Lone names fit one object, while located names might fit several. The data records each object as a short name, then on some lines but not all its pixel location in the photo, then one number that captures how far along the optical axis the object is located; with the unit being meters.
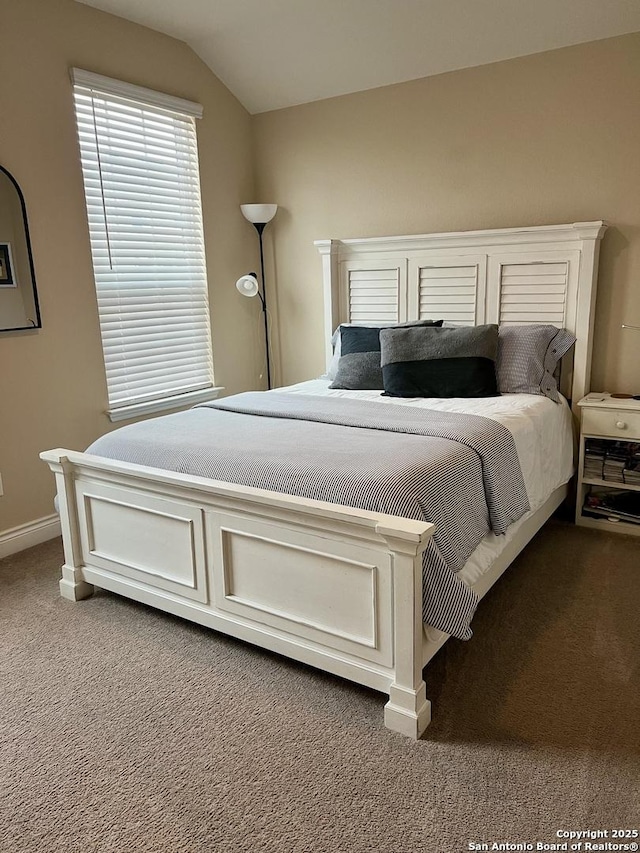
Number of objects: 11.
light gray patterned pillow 3.24
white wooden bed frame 1.85
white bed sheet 2.70
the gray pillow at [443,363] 3.17
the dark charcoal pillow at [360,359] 3.47
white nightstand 3.11
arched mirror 3.02
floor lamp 4.06
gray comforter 1.91
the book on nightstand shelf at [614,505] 3.23
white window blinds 3.45
